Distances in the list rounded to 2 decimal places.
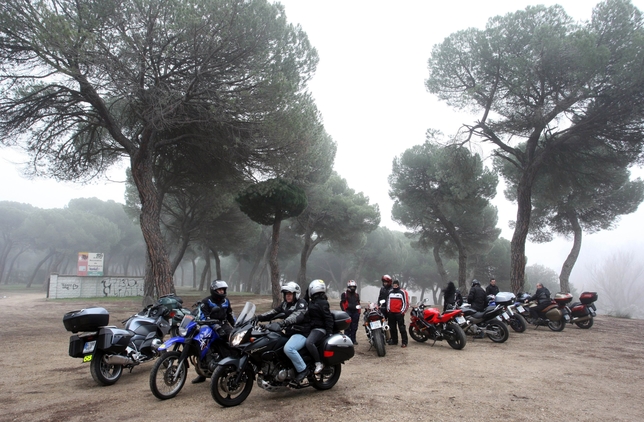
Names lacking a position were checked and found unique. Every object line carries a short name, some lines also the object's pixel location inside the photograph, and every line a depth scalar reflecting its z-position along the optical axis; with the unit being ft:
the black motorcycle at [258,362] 14.07
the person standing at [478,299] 30.99
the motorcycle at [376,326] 23.99
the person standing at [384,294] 27.81
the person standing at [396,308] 26.84
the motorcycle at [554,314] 34.94
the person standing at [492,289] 35.37
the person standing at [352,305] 27.07
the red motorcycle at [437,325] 26.30
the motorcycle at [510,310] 30.91
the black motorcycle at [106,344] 16.76
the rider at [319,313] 15.92
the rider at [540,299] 35.63
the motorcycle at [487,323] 29.12
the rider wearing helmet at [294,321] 14.76
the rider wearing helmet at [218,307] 17.78
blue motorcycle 14.92
